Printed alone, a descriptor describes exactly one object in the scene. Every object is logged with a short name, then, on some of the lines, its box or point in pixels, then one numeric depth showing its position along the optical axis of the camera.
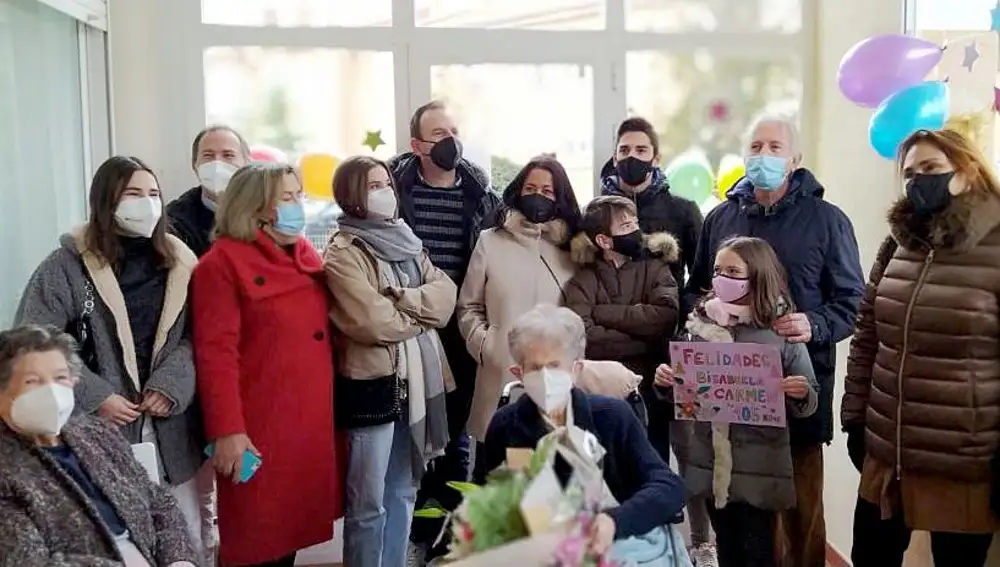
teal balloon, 3.07
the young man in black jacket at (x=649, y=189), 3.36
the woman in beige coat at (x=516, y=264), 3.21
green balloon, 4.18
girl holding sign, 2.85
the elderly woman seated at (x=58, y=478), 2.07
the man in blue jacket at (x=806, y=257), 2.99
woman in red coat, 2.73
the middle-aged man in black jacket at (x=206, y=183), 3.20
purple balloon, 3.22
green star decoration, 4.29
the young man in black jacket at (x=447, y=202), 3.44
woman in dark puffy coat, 2.48
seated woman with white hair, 2.11
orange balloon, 4.12
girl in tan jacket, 2.89
